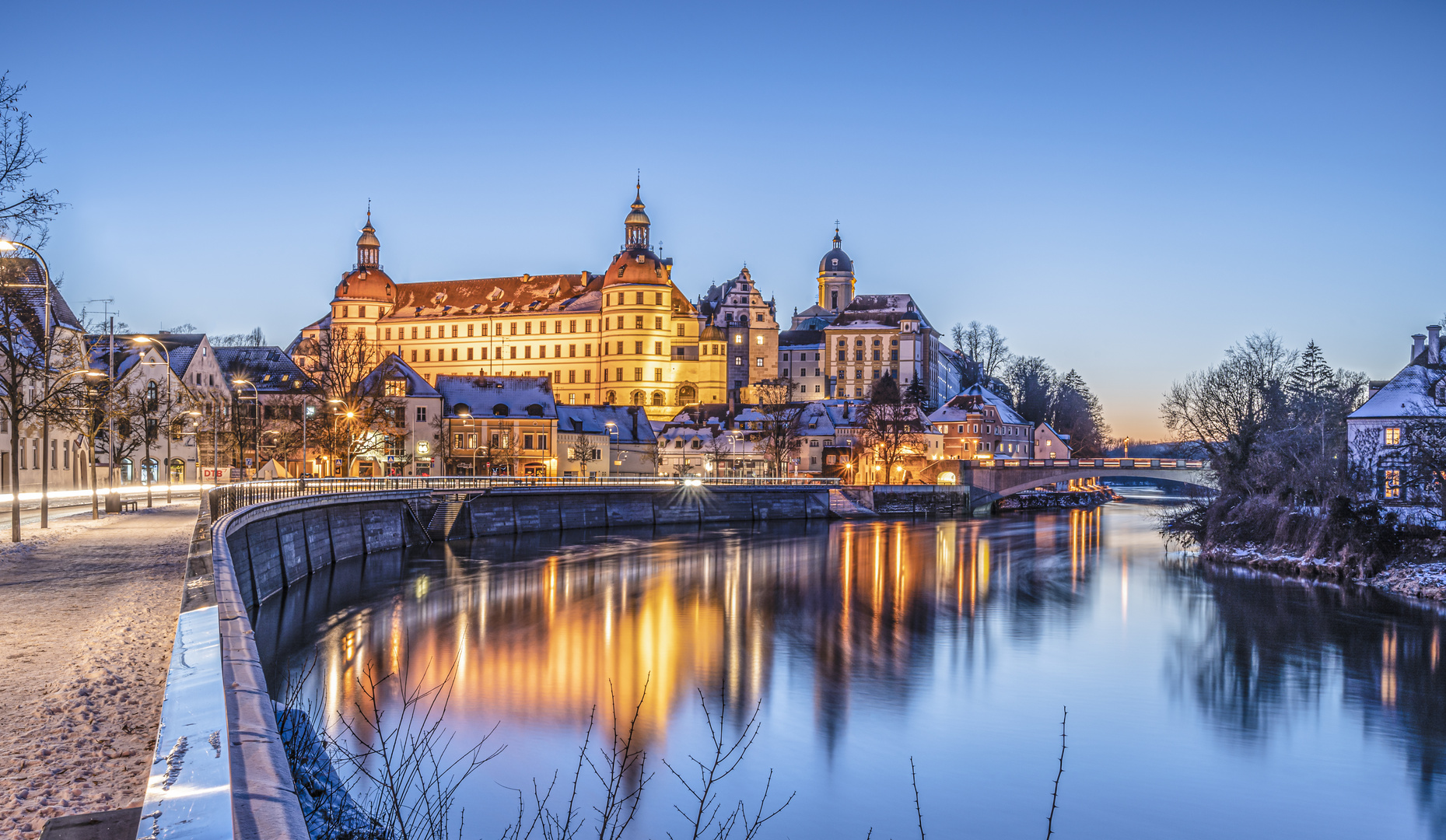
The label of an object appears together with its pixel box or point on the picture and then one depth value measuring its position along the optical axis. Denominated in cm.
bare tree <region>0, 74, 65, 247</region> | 1947
